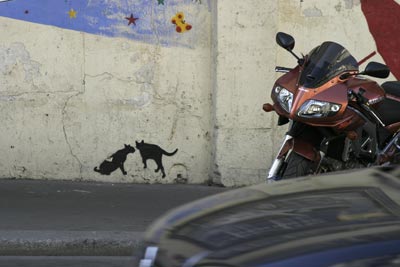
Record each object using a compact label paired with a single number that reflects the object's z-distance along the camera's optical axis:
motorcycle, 9.03
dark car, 4.31
